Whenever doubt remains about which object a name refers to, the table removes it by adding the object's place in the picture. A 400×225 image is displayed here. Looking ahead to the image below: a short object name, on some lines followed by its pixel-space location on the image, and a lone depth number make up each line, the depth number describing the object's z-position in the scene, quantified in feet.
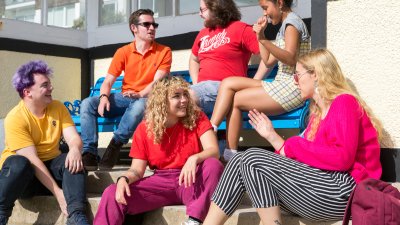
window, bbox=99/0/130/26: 21.16
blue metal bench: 14.48
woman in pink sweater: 10.41
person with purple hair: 13.37
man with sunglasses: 15.51
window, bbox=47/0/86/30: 21.53
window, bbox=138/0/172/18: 19.90
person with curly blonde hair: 12.14
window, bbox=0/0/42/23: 20.57
